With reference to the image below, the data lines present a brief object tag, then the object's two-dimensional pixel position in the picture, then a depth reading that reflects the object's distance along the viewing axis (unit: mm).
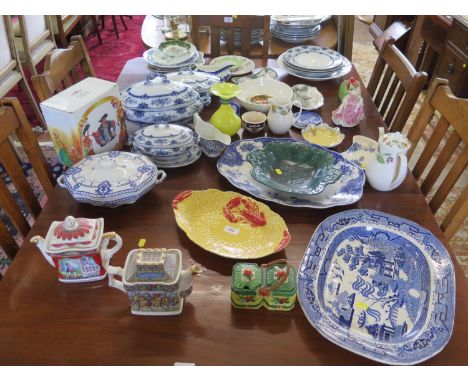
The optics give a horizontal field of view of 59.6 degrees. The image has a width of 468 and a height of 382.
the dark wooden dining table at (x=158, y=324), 712
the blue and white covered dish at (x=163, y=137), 1106
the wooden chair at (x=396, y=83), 1364
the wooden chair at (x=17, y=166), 1057
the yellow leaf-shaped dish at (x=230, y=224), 905
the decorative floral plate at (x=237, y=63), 1650
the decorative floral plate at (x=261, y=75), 1597
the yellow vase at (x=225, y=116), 1227
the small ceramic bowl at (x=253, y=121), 1278
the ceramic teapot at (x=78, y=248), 773
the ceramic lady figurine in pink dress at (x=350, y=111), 1297
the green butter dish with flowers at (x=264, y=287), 759
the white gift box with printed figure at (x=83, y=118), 1028
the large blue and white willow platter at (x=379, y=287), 741
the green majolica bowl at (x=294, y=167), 1034
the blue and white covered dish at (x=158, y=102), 1206
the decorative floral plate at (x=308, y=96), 1433
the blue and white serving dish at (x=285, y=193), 1021
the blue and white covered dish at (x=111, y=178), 969
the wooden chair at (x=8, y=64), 2254
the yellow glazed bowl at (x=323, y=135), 1251
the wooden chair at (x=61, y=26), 3000
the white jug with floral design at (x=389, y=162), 1029
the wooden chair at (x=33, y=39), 2461
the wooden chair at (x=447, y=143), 1071
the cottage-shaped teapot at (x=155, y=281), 730
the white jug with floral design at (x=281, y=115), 1248
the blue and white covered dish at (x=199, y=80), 1395
